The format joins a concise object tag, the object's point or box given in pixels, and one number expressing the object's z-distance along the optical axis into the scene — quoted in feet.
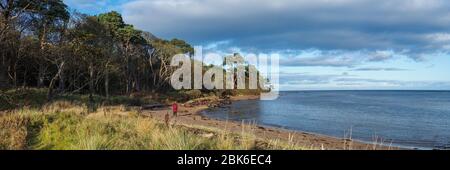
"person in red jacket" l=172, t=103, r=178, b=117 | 103.35
